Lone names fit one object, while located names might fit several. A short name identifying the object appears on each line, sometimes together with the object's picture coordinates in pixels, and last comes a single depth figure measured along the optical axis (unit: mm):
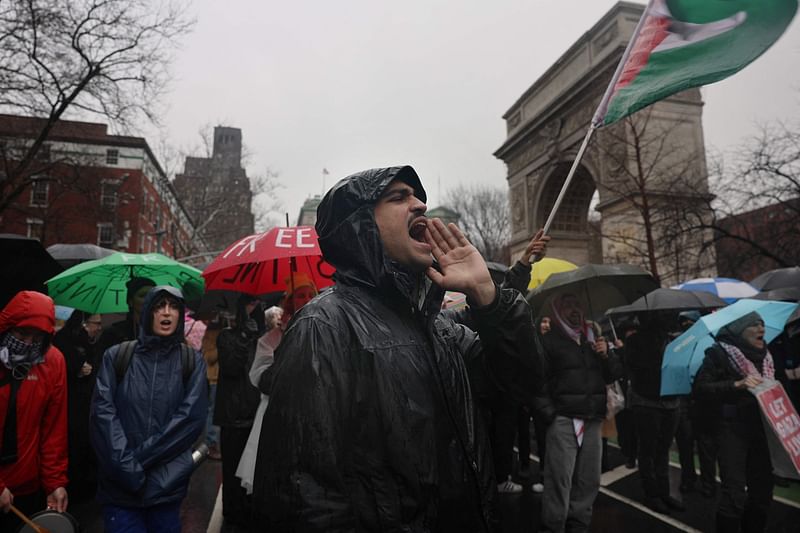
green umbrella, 4705
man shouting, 1333
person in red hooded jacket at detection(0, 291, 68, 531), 2947
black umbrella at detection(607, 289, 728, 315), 5652
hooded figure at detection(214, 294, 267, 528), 4695
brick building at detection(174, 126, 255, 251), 28516
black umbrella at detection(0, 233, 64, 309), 4070
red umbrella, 3988
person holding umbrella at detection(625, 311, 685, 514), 5363
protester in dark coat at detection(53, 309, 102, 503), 4730
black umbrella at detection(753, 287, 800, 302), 6914
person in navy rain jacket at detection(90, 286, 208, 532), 2887
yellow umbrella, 5961
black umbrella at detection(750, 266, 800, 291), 8248
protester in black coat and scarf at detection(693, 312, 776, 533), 3850
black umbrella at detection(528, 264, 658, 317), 4508
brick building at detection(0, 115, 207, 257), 19594
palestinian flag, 2068
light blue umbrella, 4270
